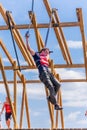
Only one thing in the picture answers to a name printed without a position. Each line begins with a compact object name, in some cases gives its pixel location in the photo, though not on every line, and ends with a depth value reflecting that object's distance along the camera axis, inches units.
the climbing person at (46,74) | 417.1
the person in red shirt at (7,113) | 668.1
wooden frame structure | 503.5
